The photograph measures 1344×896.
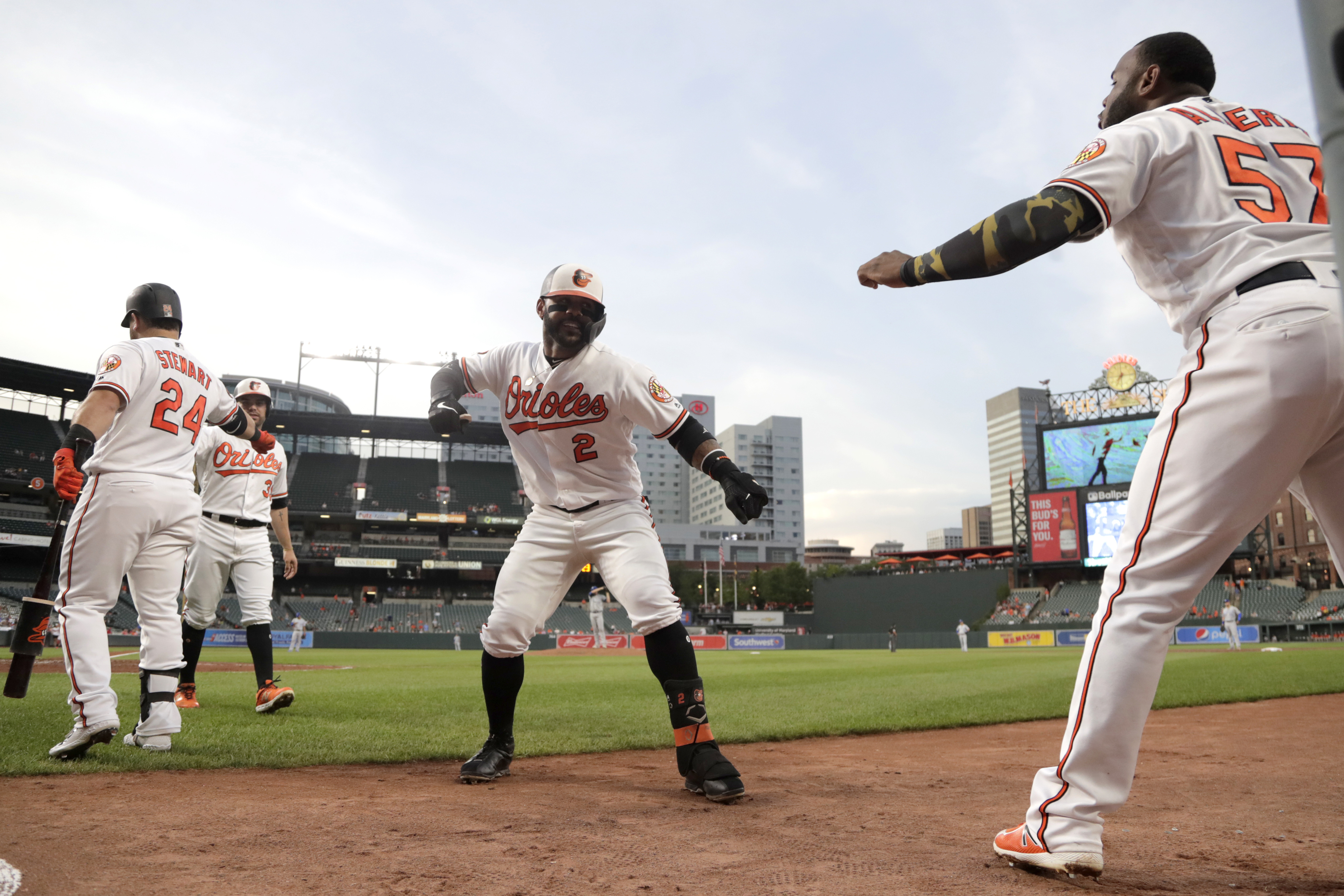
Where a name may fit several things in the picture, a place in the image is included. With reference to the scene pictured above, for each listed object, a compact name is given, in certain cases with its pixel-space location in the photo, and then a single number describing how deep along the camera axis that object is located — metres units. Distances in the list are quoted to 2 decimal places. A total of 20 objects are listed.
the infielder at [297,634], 28.06
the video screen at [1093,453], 45.25
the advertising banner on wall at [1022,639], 36.72
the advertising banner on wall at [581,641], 34.75
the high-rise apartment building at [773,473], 127.06
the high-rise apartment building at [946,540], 184.50
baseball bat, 4.33
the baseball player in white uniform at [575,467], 3.92
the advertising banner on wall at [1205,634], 34.97
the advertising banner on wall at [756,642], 37.53
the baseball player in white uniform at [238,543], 6.38
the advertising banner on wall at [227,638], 31.67
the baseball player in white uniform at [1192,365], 2.07
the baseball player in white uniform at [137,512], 4.03
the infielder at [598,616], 30.44
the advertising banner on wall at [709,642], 37.44
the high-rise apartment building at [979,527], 165.75
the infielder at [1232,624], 25.80
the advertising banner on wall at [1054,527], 46.62
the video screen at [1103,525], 44.53
